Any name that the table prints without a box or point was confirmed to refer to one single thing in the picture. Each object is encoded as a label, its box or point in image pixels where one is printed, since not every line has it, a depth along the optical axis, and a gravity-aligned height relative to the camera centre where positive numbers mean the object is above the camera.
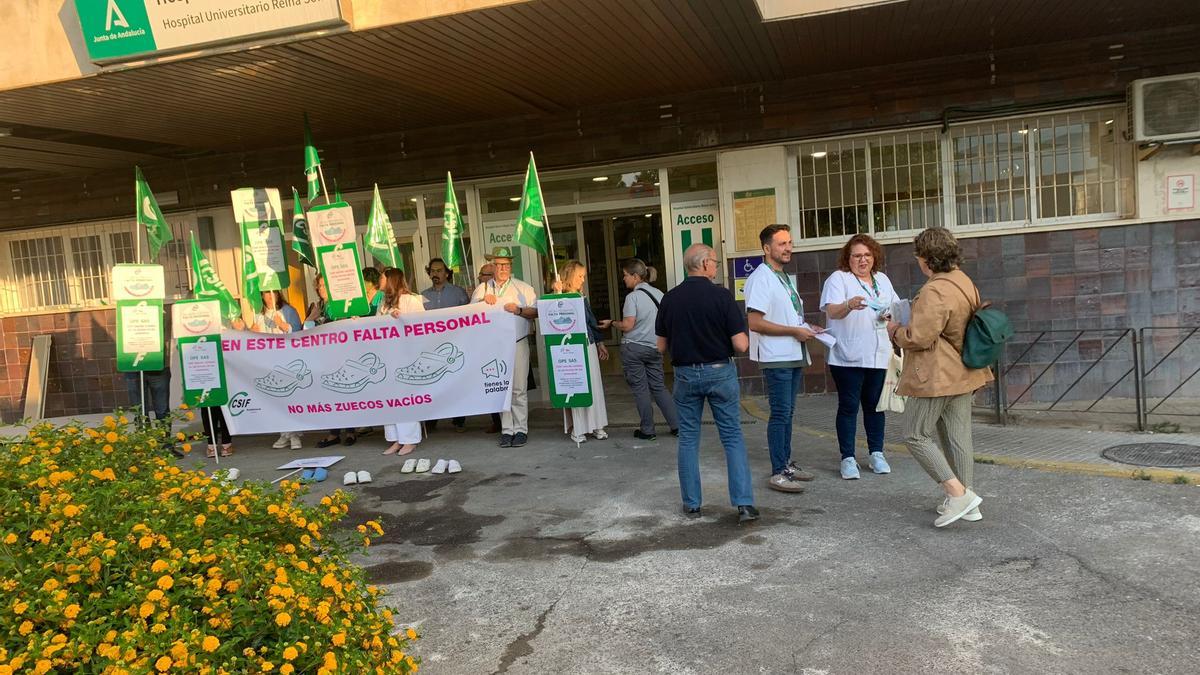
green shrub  2.11 -0.82
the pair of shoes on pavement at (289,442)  8.45 -1.48
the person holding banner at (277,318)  8.05 -0.09
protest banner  7.75 -0.71
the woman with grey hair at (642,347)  7.37 -0.63
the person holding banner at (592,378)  7.67 -0.93
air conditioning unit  7.65 +1.30
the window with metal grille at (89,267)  11.63 +0.85
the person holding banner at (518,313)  7.80 -0.31
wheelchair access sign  9.14 +0.04
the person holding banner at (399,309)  7.83 -0.11
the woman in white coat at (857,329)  5.65 -0.48
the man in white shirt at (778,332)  5.55 -0.45
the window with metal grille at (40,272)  11.77 +0.84
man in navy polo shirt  5.00 -0.52
